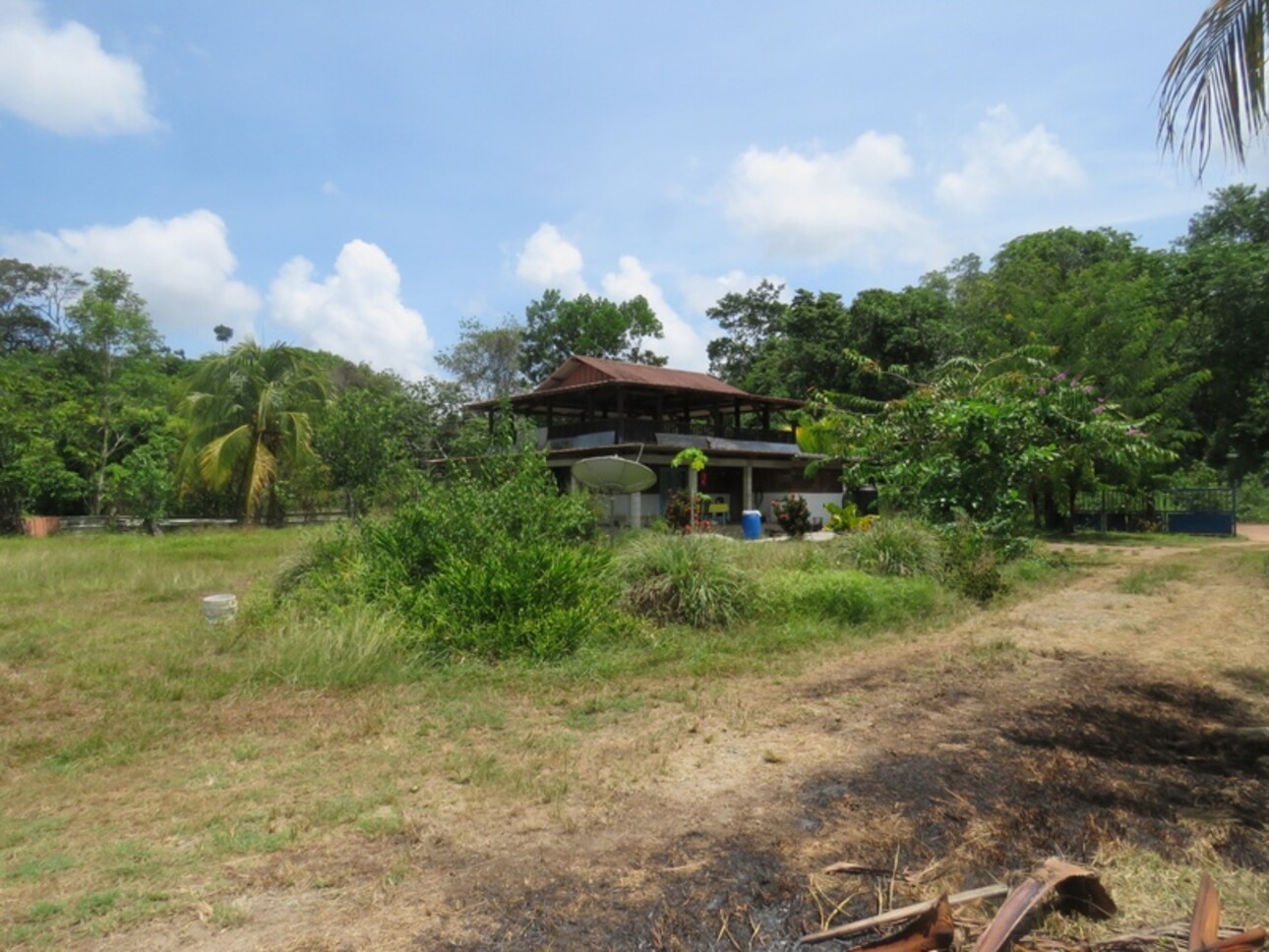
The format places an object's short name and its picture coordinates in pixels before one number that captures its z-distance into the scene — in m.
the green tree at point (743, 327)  42.81
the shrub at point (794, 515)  21.98
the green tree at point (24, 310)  37.69
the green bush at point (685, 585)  8.78
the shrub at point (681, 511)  18.83
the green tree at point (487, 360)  38.19
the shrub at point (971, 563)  10.73
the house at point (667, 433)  23.55
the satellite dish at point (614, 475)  14.23
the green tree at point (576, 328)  40.34
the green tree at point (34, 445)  25.70
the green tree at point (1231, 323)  24.91
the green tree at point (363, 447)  16.33
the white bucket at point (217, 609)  9.12
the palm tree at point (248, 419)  27.61
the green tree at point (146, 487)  25.56
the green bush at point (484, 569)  7.54
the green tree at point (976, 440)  13.34
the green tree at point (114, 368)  28.78
